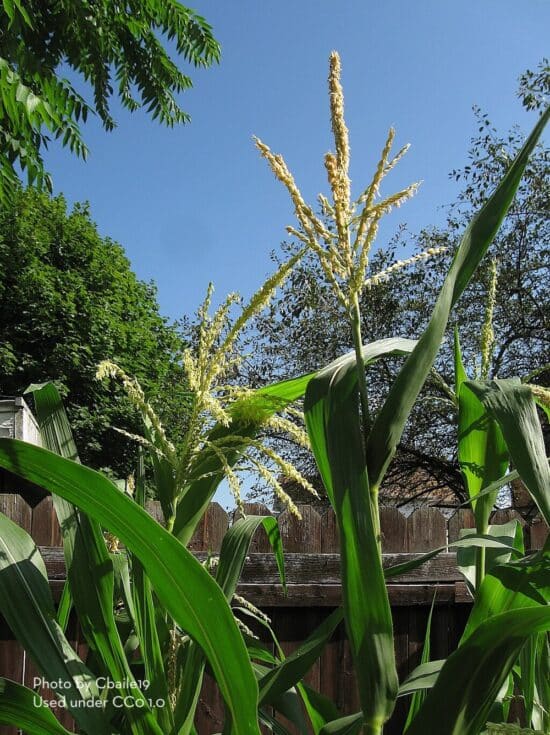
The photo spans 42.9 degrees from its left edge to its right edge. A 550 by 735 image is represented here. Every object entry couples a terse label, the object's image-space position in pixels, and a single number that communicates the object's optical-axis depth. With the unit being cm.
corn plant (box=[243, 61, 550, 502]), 891
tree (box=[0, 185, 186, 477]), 1018
